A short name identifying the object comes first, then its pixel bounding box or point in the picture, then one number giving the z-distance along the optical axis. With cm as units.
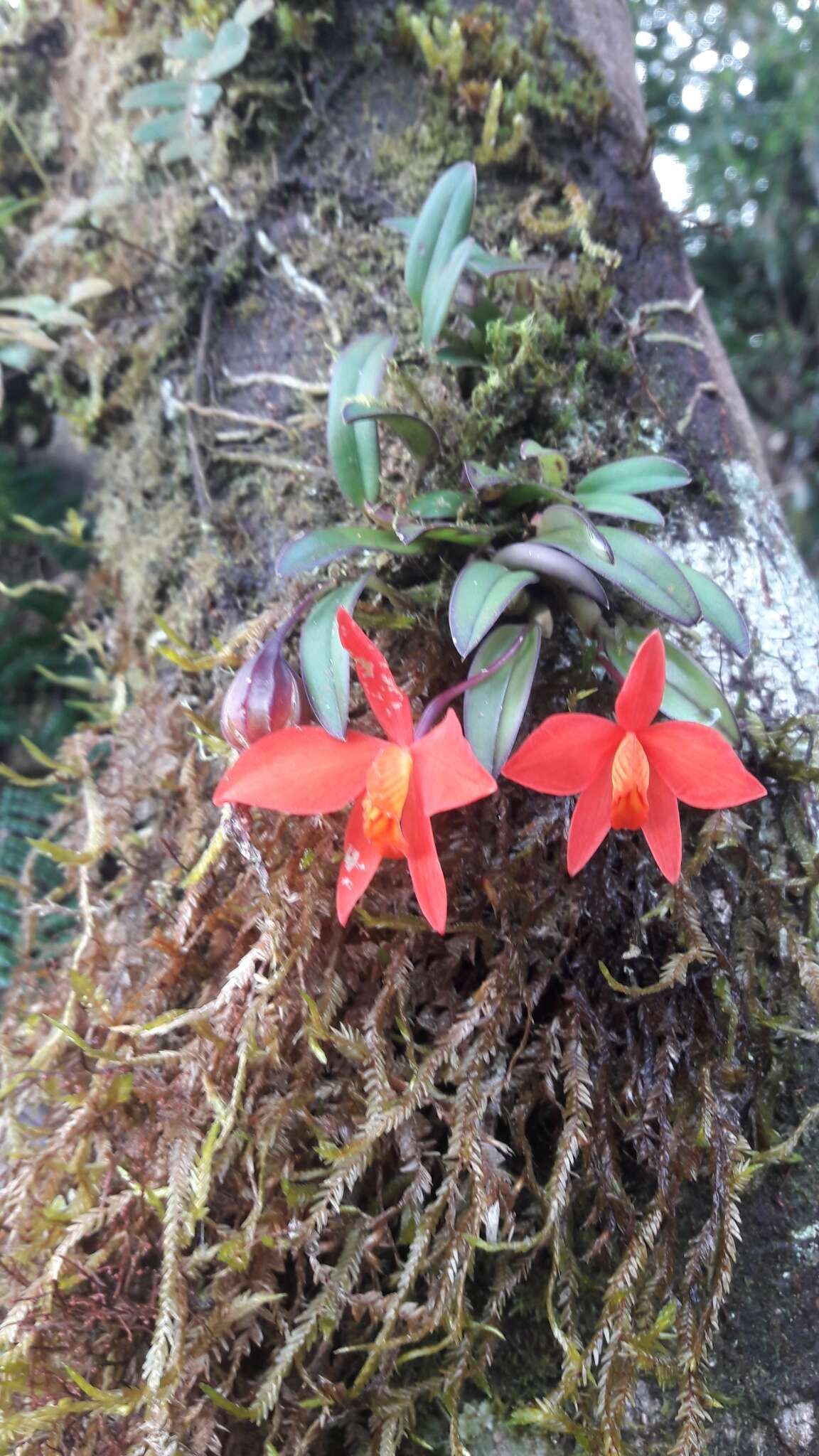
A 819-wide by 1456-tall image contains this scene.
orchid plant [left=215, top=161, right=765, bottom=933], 24
